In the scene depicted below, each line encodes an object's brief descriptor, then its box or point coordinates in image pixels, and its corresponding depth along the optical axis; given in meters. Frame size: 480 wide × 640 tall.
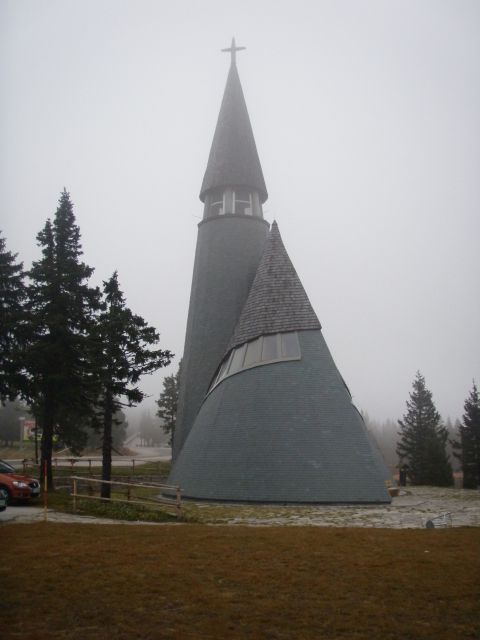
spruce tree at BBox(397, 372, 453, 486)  38.59
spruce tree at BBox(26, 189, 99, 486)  22.72
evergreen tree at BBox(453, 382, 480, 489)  41.12
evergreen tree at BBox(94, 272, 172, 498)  20.62
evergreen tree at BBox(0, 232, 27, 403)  23.17
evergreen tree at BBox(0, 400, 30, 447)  76.00
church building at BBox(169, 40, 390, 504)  17.33
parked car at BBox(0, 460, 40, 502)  16.81
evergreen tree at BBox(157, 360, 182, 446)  43.18
